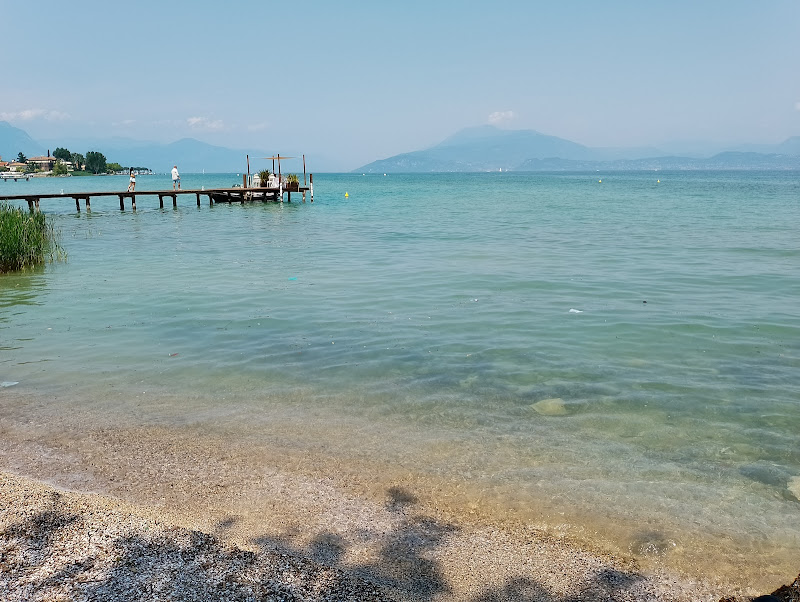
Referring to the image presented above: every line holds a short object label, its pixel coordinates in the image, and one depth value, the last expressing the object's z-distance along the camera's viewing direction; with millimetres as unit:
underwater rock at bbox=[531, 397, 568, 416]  7312
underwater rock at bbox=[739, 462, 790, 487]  5699
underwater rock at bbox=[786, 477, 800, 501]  5479
